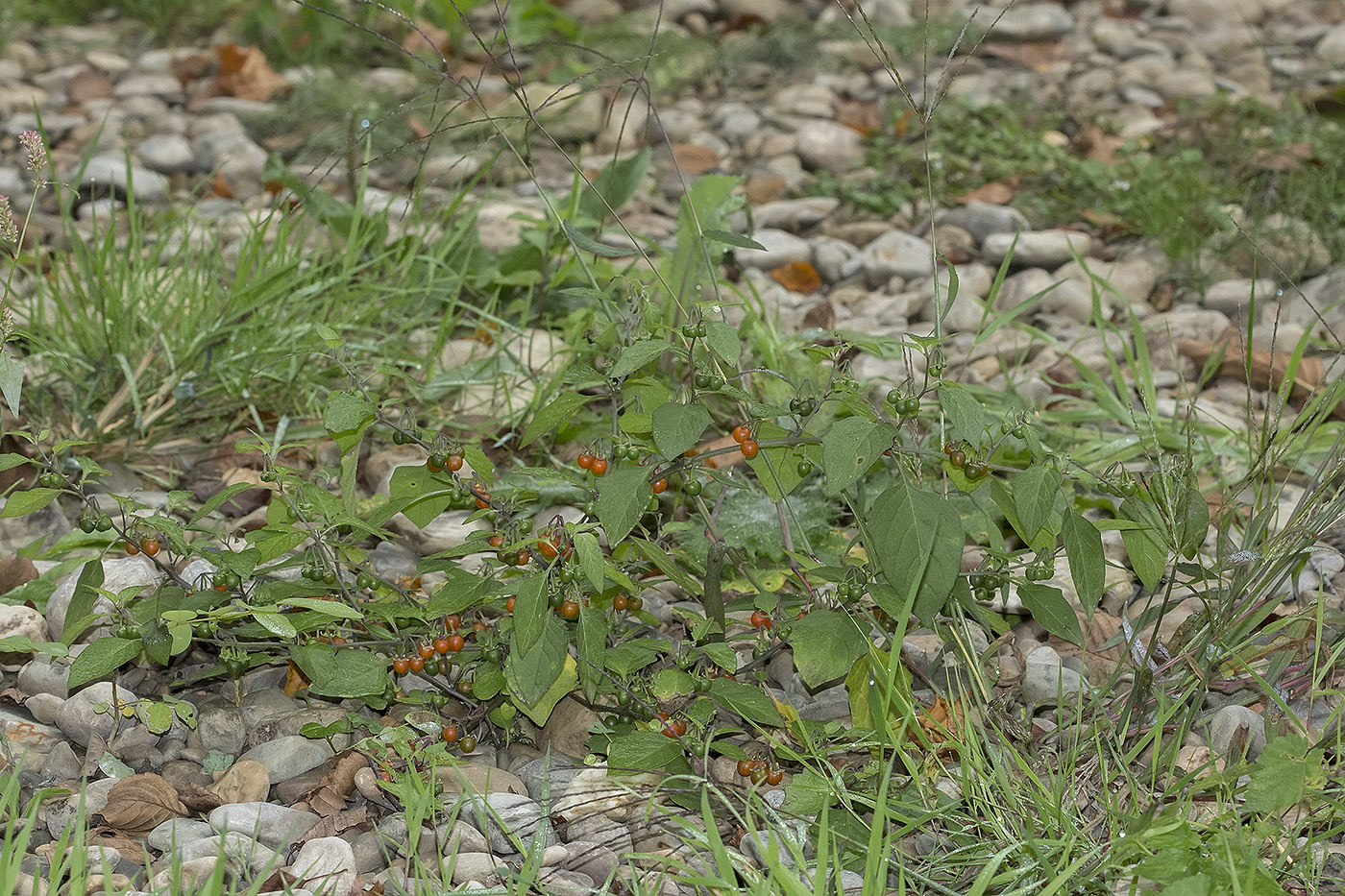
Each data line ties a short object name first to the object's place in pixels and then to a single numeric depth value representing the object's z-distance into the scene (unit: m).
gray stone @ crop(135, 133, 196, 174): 3.16
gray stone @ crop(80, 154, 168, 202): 2.90
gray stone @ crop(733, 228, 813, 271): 2.67
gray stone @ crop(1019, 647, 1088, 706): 2.11
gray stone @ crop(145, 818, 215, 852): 2.00
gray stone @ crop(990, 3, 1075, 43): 3.96
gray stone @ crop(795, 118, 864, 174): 3.20
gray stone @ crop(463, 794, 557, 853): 2.01
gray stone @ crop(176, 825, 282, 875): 1.98
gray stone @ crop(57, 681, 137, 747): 2.08
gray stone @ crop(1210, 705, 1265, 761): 2.06
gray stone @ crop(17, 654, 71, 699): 2.11
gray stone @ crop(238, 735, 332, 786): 2.06
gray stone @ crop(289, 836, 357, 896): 1.98
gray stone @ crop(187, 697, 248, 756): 2.08
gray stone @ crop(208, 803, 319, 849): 2.01
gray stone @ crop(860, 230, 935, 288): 2.63
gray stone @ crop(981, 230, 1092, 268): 2.63
